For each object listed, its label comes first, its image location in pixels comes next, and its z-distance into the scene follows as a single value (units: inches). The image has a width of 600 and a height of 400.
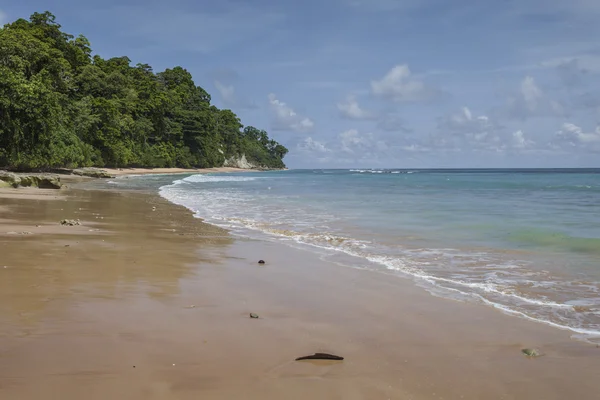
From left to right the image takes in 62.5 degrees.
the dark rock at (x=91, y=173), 1844.1
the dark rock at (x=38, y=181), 916.6
